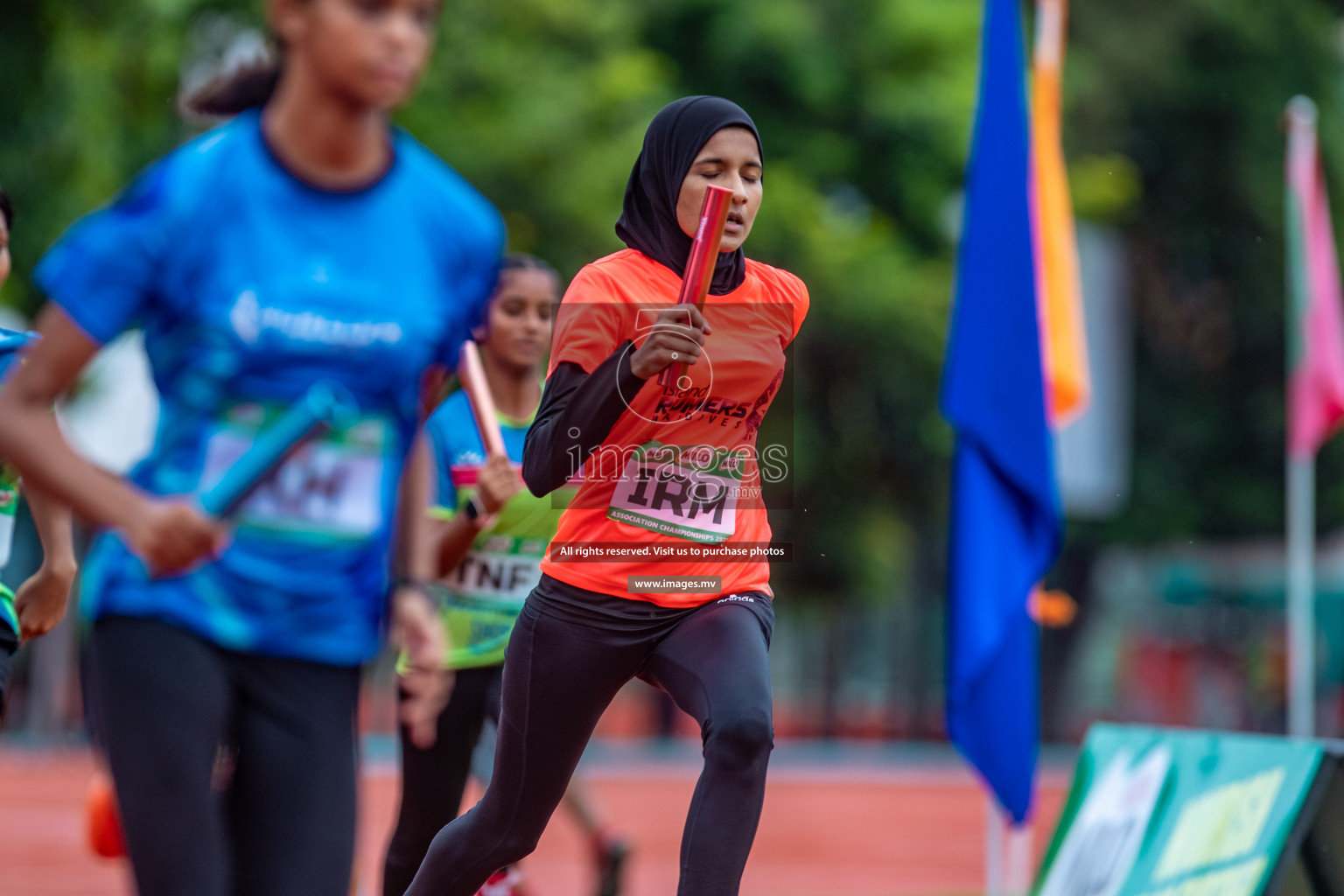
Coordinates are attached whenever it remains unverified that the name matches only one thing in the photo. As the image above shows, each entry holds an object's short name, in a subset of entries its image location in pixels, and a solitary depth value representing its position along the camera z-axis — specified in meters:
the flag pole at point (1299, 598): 23.33
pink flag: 25.06
